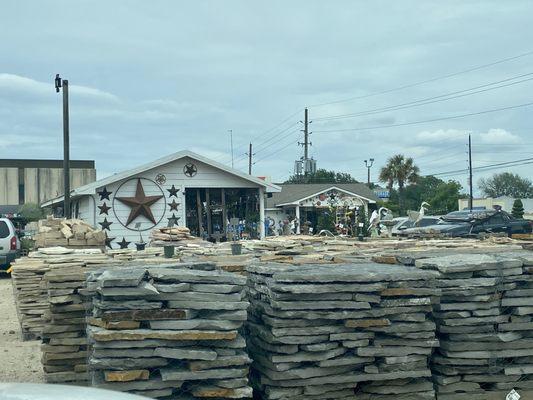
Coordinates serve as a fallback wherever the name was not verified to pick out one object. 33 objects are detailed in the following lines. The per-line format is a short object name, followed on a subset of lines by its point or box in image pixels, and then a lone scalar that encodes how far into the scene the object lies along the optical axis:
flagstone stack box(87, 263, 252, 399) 6.03
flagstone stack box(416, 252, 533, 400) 7.22
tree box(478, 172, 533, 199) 116.25
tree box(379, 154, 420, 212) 61.69
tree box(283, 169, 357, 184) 74.44
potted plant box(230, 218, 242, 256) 22.48
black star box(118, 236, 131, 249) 22.69
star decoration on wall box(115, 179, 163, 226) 22.84
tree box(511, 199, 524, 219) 45.59
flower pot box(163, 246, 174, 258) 11.49
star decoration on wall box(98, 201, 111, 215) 22.59
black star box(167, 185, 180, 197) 23.48
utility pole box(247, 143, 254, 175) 68.88
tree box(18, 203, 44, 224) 37.35
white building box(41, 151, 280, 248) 22.69
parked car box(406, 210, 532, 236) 24.66
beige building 59.53
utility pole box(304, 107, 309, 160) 59.16
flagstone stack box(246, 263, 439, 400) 6.60
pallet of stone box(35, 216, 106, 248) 17.47
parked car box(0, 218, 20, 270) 23.05
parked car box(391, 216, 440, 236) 29.26
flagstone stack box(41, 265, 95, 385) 7.86
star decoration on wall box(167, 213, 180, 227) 23.19
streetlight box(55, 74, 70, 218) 24.83
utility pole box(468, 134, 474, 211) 55.47
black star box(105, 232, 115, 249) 22.07
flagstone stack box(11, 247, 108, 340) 11.27
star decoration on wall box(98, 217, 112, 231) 22.50
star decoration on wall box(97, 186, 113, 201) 22.62
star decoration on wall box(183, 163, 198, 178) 23.80
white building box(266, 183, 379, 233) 41.56
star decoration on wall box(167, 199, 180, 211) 23.34
